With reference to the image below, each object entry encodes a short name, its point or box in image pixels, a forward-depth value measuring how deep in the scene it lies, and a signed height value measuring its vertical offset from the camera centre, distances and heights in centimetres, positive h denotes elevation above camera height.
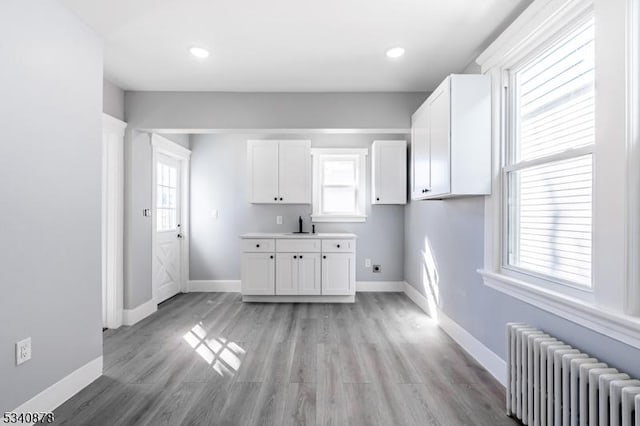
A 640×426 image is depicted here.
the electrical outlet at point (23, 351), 167 -74
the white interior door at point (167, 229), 408 -23
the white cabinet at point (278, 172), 449 +58
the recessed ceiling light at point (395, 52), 253 +131
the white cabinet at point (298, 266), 412 -69
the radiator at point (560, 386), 119 -75
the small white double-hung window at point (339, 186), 473 +41
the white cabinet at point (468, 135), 228 +57
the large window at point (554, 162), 158 +30
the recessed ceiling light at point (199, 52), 252 +130
